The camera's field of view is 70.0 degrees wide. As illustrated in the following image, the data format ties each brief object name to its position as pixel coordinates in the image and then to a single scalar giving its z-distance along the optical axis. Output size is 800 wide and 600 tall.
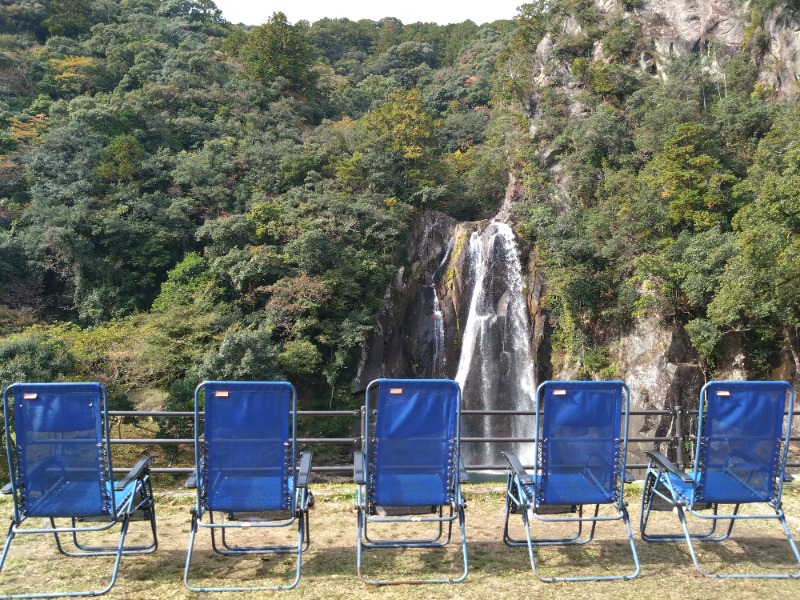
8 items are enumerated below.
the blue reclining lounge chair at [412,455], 3.74
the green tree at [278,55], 31.77
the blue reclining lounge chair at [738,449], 3.71
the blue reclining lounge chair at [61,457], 3.47
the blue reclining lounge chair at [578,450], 3.77
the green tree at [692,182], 15.77
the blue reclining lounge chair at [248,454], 3.63
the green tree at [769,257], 11.16
